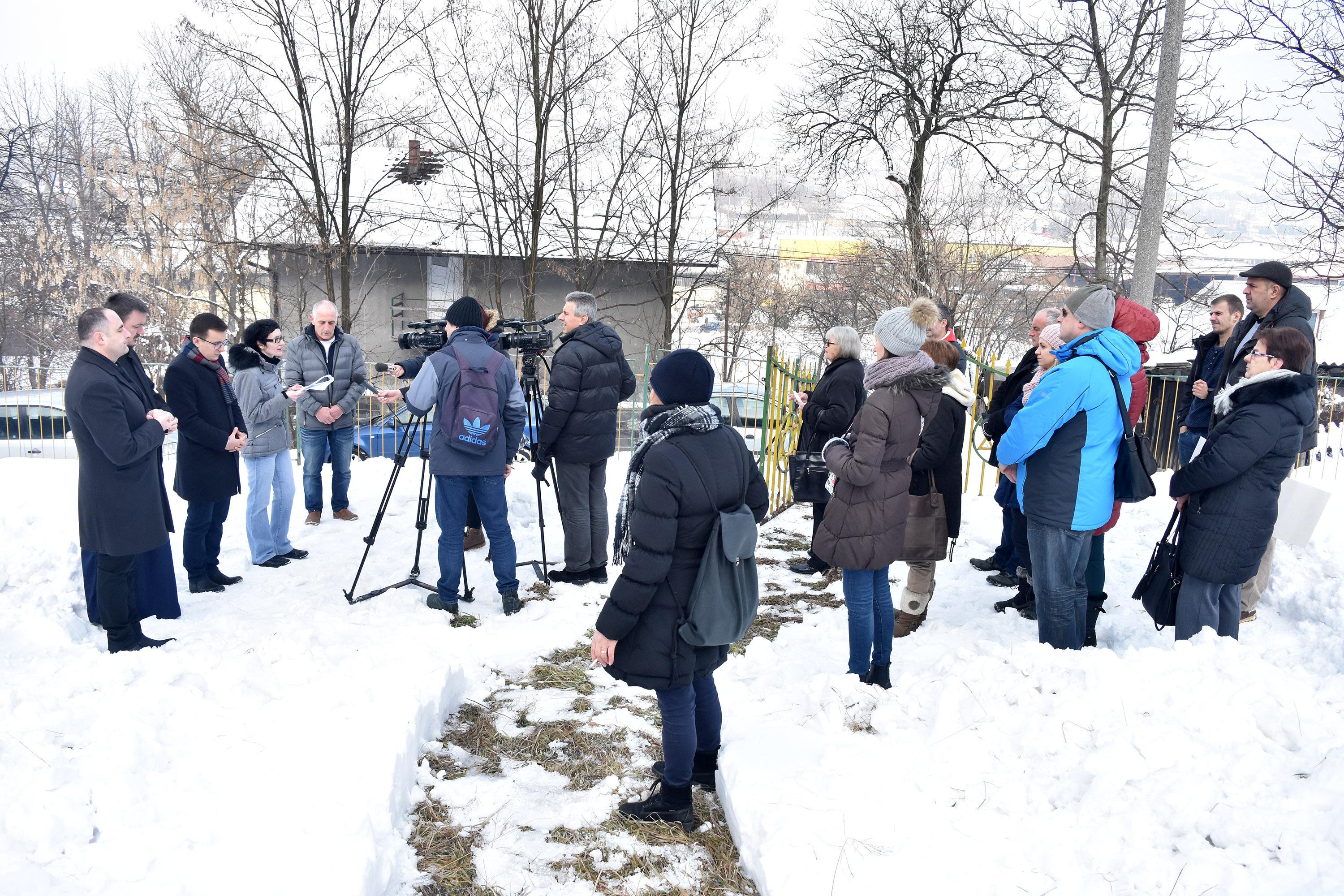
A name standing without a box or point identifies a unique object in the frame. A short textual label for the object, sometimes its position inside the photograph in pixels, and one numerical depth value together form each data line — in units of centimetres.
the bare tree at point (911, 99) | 1434
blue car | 959
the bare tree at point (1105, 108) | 1213
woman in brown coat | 361
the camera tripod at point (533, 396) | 540
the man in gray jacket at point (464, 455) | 472
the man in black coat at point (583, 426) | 510
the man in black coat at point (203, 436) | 502
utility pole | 686
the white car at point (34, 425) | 1104
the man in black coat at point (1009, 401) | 466
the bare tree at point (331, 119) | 1284
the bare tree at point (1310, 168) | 894
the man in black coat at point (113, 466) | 395
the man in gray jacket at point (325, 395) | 643
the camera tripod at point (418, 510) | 504
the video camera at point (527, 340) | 507
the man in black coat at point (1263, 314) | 438
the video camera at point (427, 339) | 508
